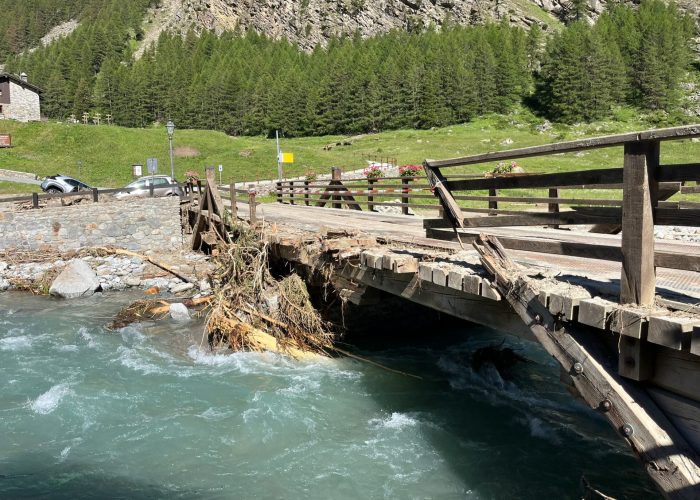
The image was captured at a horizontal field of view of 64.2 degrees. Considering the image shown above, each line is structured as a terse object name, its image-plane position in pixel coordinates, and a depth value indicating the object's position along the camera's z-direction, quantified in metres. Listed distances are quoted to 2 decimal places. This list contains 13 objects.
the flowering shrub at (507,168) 21.34
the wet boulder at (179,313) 13.23
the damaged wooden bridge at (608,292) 3.86
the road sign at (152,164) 28.69
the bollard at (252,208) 13.01
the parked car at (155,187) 24.91
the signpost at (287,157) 42.92
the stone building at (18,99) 66.00
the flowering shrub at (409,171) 24.55
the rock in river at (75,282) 16.30
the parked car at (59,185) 30.42
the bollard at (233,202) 14.59
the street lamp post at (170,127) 27.52
